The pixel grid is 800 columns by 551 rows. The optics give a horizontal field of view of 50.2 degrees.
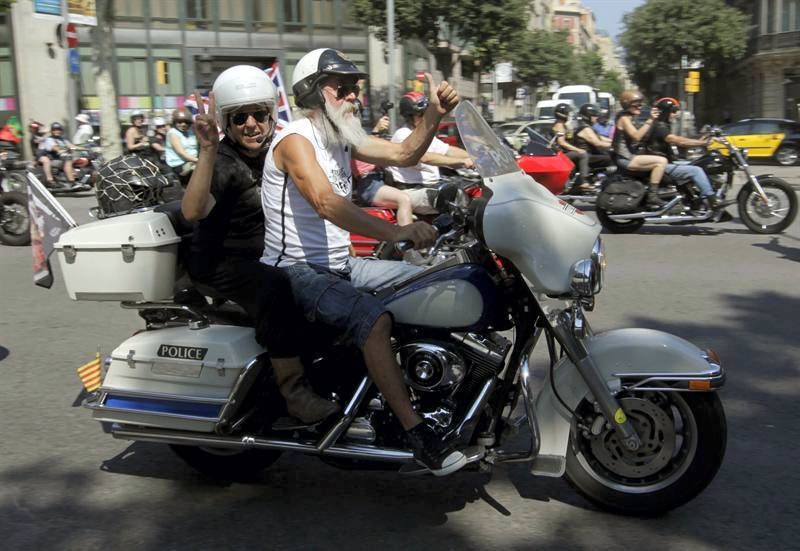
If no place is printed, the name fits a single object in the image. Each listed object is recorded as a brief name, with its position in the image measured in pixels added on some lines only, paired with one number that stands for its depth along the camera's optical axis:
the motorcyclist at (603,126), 13.72
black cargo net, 4.05
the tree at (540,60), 55.69
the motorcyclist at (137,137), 15.39
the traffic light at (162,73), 22.31
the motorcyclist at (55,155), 17.33
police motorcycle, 3.13
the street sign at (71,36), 22.20
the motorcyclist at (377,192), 7.93
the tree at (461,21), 31.28
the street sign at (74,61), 23.41
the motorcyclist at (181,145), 12.30
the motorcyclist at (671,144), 10.32
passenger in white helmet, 3.30
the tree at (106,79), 19.66
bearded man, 3.15
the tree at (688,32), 45.69
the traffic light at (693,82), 27.17
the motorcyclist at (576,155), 12.70
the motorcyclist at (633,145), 10.46
